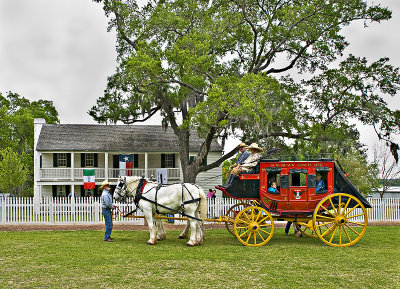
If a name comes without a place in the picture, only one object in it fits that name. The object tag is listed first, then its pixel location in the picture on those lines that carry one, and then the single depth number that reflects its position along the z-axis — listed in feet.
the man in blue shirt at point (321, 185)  40.06
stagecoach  39.58
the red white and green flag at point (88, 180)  102.06
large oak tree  74.74
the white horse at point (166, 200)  40.16
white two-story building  106.93
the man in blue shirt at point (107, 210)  42.68
